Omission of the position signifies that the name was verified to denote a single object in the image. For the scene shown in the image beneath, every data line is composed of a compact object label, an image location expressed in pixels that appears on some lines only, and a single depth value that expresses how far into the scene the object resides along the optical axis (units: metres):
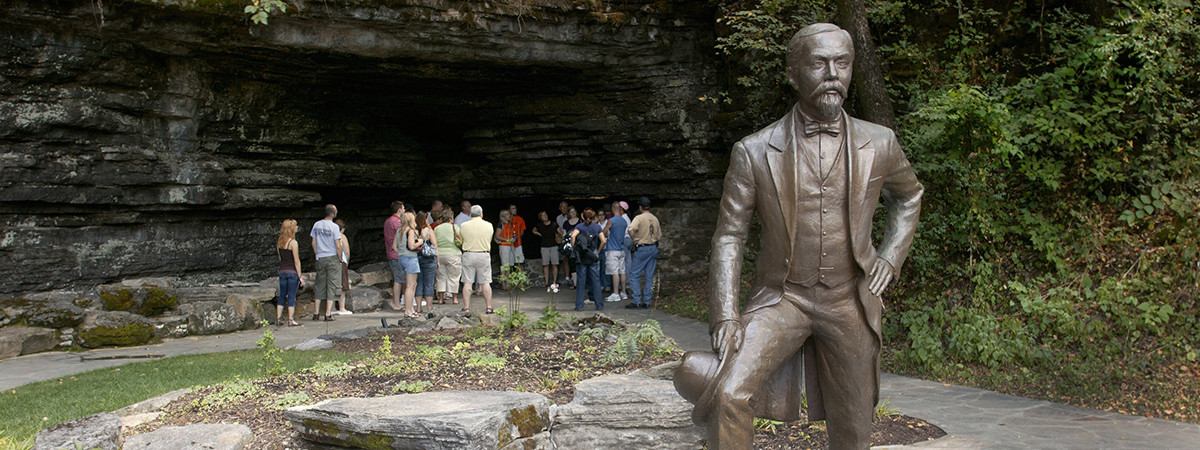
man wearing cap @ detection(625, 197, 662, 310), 12.32
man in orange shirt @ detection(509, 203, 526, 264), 15.21
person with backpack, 12.28
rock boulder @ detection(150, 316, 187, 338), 10.22
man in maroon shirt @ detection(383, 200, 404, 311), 13.09
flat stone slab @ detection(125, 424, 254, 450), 4.54
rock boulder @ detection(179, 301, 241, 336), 10.58
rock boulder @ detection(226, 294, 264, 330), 11.00
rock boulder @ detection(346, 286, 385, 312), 13.17
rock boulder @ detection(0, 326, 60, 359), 8.95
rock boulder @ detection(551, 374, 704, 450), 5.19
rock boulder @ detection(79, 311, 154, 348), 9.55
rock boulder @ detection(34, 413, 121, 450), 4.60
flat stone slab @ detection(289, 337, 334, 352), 8.81
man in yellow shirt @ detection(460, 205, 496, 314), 11.41
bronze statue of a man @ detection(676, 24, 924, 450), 3.42
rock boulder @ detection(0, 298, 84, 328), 9.59
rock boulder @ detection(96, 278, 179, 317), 10.77
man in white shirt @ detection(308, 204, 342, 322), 11.67
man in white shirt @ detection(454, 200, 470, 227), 14.05
